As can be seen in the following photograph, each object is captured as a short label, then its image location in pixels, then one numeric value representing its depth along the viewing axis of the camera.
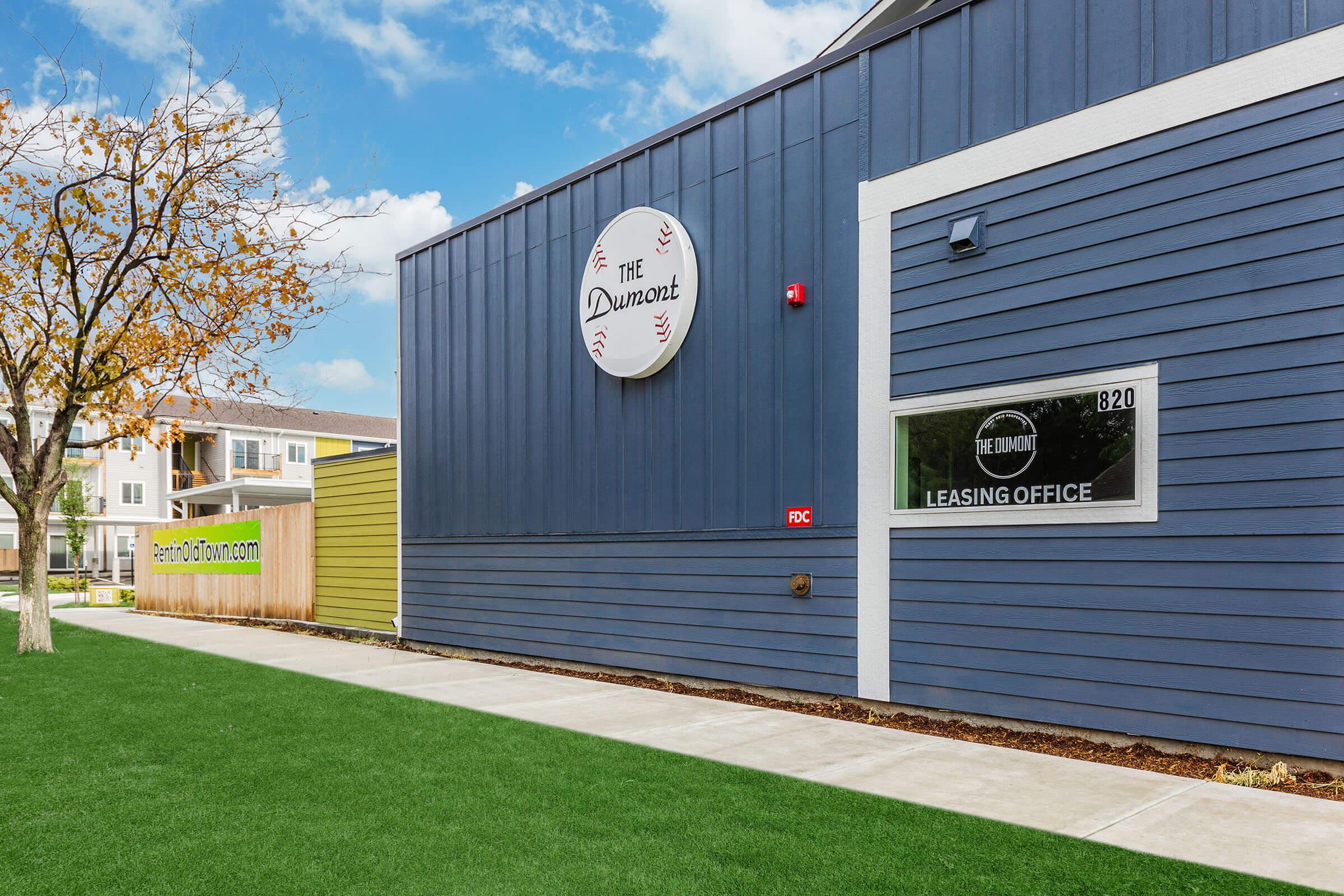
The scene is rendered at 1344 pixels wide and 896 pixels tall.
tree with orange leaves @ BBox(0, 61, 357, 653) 10.10
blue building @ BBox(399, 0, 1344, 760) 5.11
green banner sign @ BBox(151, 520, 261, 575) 16.75
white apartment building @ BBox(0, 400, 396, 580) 40.19
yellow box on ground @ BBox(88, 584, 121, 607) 23.98
